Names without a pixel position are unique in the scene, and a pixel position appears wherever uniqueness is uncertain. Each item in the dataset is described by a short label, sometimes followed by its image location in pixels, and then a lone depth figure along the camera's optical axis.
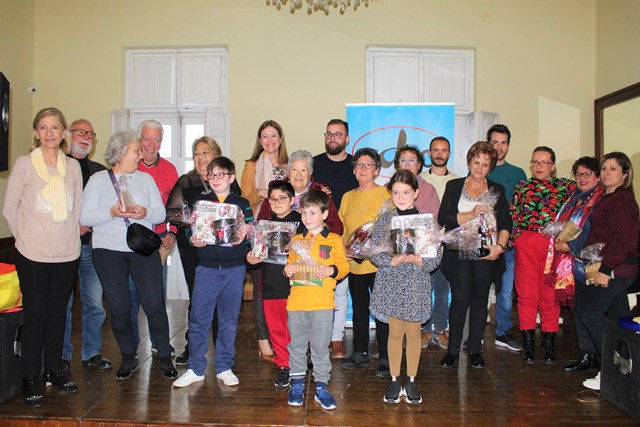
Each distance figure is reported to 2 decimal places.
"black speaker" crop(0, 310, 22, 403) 3.04
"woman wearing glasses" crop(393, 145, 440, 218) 3.86
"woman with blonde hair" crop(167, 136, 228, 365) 3.58
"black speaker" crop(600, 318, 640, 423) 2.92
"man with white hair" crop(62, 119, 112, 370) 3.65
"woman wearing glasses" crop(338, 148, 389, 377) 3.58
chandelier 5.37
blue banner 5.33
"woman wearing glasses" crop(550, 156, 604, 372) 3.58
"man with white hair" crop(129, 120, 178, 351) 3.78
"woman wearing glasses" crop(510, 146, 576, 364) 3.93
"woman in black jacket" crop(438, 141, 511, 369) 3.66
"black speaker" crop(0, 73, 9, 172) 3.16
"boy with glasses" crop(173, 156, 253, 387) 3.27
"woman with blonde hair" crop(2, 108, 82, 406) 3.00
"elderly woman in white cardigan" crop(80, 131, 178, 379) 3.25
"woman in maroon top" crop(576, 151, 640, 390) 3.31
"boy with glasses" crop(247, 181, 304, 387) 3.24
